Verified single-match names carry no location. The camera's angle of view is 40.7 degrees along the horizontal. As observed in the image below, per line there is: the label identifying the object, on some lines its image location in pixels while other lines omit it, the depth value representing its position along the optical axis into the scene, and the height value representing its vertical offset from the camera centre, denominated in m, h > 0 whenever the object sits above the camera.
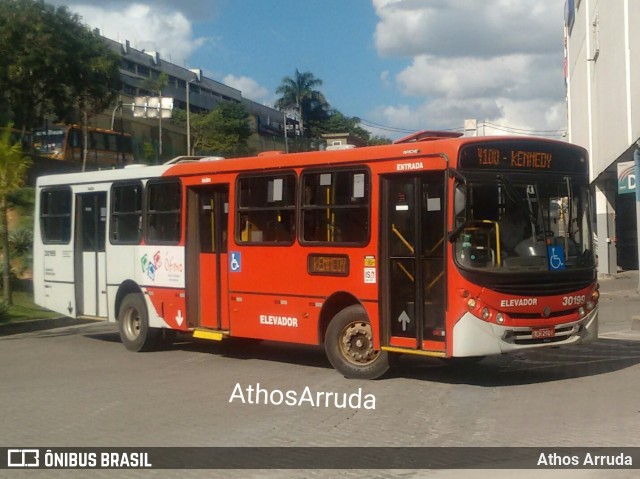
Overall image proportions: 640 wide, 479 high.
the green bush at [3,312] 19.33 -1.35
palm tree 90.50 +16.23
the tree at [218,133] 70.56 +9.99
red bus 10.27 -0.03
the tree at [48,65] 46.88 +10.61
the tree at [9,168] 18.59 +1.84
